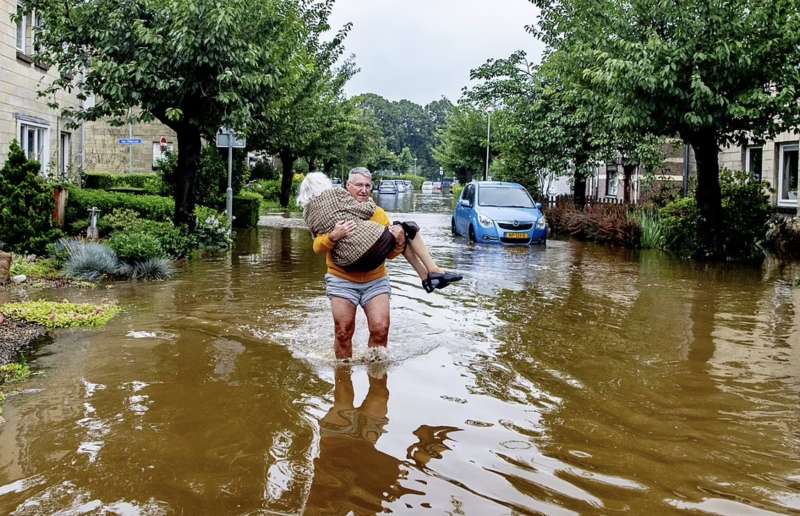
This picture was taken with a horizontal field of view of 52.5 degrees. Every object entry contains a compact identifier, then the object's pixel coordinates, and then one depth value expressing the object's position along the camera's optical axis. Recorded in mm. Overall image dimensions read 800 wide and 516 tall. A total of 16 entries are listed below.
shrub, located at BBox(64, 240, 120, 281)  11492
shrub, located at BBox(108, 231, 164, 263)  11922
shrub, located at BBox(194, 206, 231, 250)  16359
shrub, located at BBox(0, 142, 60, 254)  12695
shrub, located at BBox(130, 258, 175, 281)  11992
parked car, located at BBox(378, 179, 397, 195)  74138
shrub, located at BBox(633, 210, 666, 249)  19469
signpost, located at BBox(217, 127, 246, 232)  18439
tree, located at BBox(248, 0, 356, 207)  16406
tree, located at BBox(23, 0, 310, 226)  13469
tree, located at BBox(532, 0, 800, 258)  13617
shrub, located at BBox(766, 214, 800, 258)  17375
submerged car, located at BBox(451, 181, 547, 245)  19250
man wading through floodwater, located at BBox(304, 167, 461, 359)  6578
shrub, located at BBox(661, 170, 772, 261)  16531
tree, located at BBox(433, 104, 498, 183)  57719
